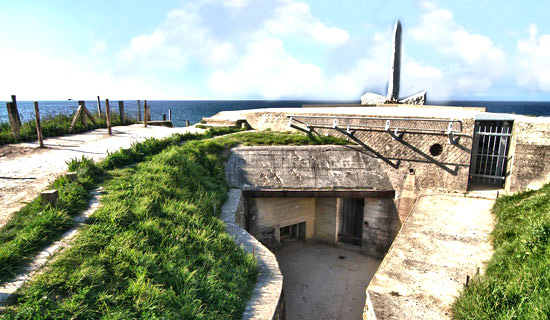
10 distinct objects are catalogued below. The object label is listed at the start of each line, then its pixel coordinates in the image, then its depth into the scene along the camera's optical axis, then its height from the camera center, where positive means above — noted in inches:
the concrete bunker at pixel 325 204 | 437.4 -143.1
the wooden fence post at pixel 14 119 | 398.8 -11.7
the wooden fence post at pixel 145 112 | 623.6 -4.1
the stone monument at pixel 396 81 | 780.0 +80.2
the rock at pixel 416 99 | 866.1 +35.3
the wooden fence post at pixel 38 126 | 386.6 -20.0
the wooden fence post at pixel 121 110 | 640.5 +0.8
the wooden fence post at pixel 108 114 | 501.3 -6.0
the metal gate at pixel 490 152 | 388.2 -51.9
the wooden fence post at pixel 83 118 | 527.3 -13.5
